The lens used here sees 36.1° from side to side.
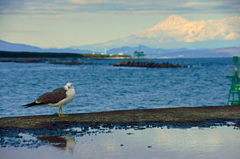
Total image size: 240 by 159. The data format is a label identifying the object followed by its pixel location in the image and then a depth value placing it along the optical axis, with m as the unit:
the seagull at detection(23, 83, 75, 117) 13.64
